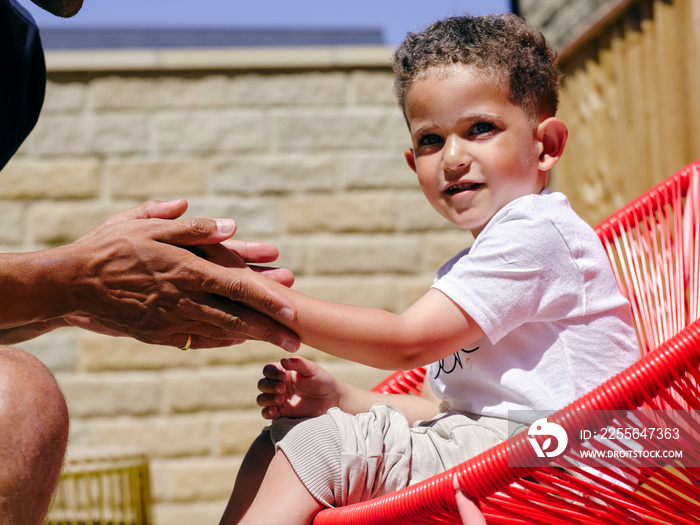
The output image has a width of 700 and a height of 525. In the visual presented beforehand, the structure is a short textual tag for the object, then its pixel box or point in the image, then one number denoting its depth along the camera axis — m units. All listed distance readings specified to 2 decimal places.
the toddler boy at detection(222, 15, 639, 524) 1.18
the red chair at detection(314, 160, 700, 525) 0.90
